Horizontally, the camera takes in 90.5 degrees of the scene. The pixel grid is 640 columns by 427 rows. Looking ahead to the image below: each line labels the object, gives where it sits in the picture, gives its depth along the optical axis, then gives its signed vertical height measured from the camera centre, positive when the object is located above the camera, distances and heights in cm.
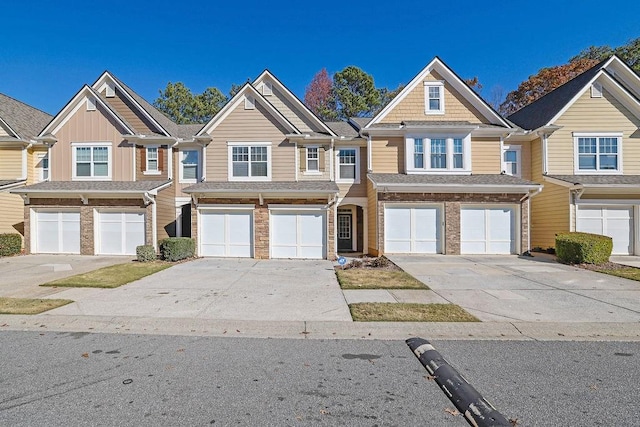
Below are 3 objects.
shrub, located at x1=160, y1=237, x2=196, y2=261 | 1331 -140
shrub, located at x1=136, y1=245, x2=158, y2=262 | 1334 -156
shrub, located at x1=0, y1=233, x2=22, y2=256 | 1434 -125
